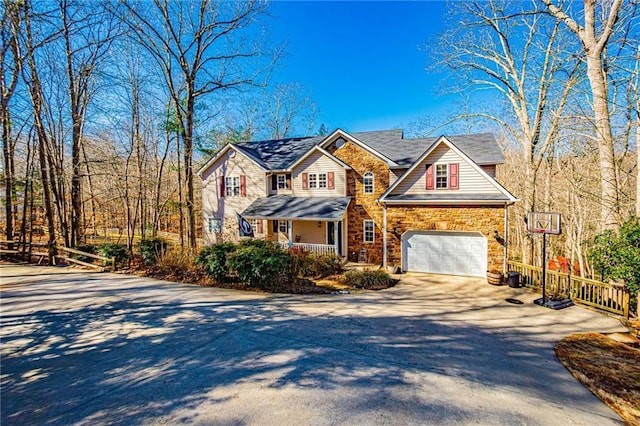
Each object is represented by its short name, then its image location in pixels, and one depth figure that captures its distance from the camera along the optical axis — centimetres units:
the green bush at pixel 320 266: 1391
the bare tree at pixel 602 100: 939
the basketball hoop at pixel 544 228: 952
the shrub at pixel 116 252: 1474
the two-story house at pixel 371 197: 1336
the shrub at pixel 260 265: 1093
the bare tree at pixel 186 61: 1535
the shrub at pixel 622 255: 787
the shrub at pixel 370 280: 1201
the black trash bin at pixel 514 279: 1171
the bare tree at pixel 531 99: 1470
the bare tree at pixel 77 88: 1551
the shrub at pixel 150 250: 1480
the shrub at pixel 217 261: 1180
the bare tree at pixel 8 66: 1223
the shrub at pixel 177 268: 1272
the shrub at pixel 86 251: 1520
